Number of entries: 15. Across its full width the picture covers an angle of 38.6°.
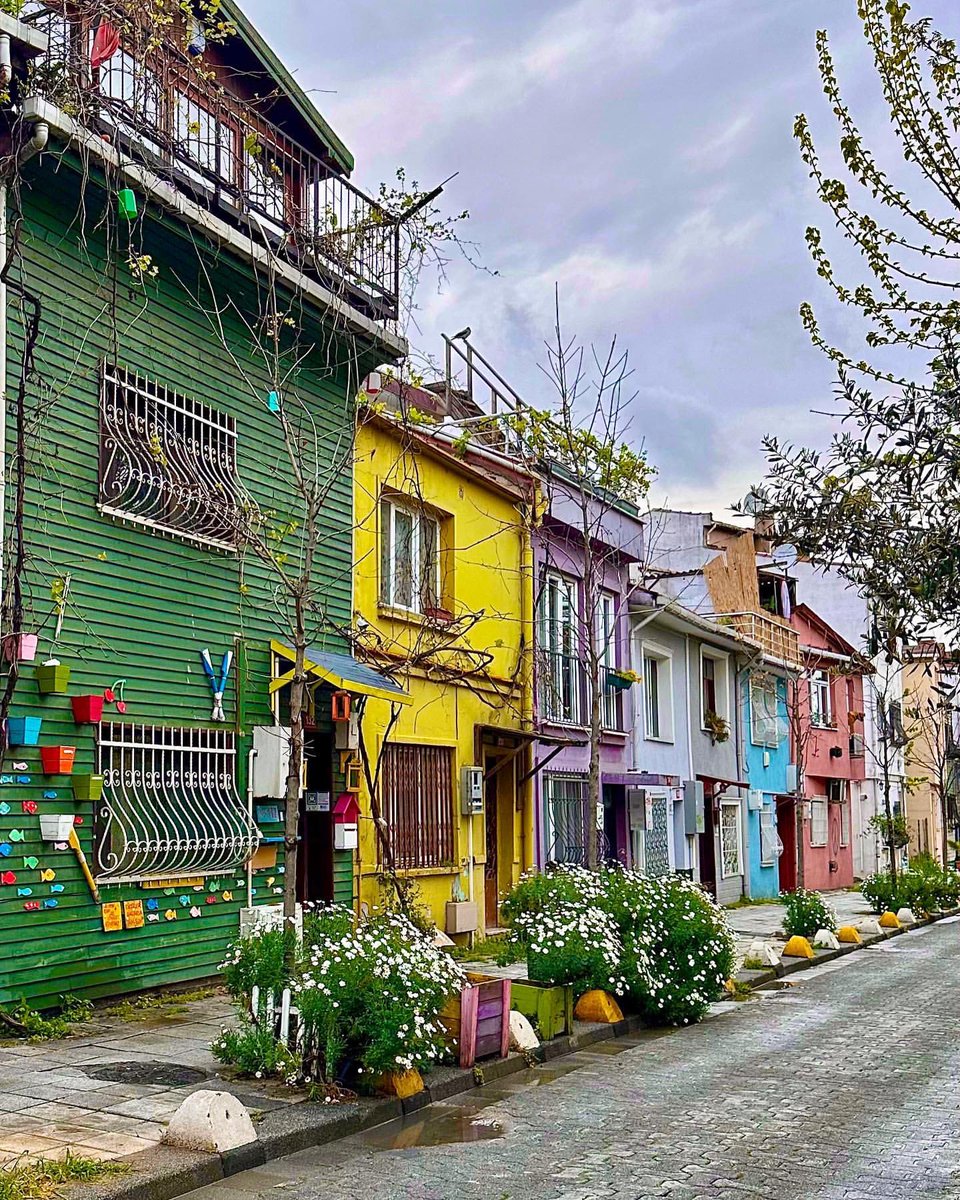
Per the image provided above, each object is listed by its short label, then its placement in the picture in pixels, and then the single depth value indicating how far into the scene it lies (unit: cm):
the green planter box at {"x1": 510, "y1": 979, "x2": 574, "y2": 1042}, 1083
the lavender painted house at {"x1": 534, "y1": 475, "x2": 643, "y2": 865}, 1969
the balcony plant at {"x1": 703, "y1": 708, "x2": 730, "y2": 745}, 2834
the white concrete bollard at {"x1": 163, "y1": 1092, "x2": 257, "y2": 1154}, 688
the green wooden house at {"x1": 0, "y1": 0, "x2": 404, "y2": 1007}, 1030
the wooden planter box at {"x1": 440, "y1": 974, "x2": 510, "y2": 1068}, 946
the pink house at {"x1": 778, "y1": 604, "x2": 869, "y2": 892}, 3434
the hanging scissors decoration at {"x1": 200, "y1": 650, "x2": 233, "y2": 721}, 1245
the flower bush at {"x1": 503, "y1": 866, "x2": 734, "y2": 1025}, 1162
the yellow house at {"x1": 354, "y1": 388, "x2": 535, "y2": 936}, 1521
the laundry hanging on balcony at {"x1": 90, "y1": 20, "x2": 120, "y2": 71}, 1074
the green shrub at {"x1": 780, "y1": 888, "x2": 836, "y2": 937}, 2020
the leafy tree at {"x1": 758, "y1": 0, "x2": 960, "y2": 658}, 594
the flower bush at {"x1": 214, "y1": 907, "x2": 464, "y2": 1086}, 830
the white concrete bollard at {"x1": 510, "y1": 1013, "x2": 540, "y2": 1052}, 1023
